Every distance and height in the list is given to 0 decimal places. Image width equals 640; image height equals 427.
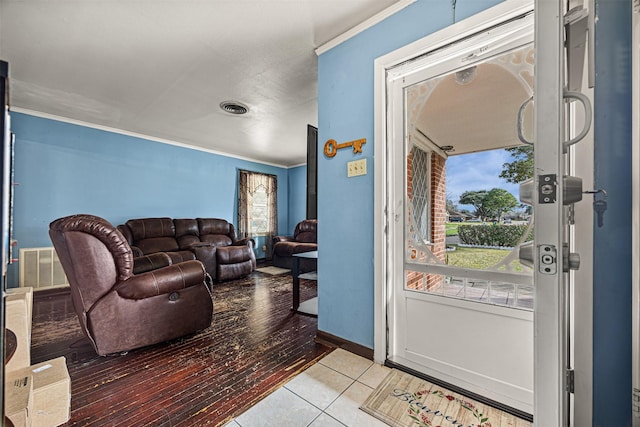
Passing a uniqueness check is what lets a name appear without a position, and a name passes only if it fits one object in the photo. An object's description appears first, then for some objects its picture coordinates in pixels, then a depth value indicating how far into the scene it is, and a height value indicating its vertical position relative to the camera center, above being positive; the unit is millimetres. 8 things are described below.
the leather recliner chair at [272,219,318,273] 5145 -589
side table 2830 -743
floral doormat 1314 -1023
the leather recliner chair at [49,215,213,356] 1780 -547
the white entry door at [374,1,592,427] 1403 +35
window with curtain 6008 +203
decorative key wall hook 1938 +521
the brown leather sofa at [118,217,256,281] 4219 -518
